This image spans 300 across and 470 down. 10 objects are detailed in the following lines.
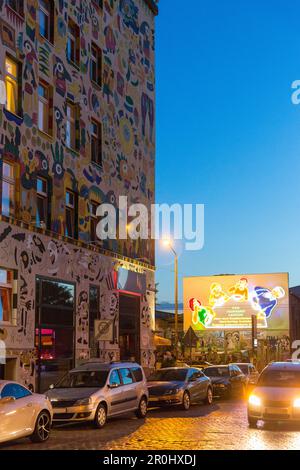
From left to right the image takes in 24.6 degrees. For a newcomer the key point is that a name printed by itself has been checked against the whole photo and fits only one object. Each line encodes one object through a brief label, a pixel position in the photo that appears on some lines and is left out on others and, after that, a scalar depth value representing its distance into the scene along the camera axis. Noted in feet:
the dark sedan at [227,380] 92.38
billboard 195.72
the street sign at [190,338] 113.29
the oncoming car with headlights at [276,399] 54.08
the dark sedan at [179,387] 74.02
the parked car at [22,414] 45.16
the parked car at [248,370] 106.42
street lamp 135.48
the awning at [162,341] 139.21
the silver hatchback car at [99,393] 57.52
